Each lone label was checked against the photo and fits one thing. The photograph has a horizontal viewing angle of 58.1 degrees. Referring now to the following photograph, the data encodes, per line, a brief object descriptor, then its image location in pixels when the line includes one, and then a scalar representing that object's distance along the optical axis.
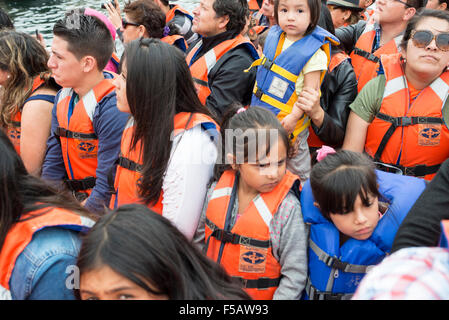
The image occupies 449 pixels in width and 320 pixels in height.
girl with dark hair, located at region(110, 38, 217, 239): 2.10
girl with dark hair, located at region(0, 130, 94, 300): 1.45
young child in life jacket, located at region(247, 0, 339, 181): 2.76
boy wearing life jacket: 2.64
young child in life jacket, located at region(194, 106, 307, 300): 1.99
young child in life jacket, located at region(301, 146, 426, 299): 1.82
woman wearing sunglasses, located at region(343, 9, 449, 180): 2.41
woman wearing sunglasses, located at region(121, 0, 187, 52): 4.41
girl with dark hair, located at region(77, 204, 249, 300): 1.23
